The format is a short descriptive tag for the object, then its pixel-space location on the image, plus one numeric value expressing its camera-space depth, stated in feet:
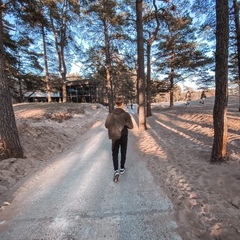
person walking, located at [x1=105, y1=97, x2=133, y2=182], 14.32
